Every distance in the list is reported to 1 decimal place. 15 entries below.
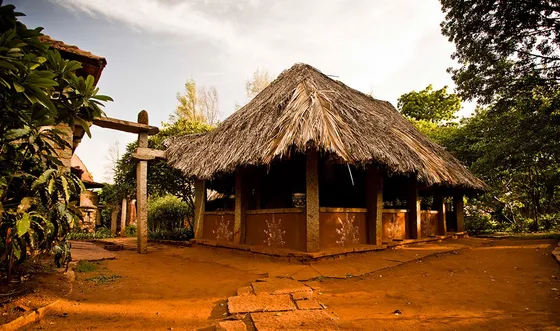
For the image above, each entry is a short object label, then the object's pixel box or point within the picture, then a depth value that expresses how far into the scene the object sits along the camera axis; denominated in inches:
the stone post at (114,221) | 609.1
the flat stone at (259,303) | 120.8
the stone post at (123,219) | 576.4
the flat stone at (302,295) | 135.3
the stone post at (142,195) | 294.8
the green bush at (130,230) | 615.3
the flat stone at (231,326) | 100.1
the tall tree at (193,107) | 840.9
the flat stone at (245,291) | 144.2
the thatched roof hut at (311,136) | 212.5
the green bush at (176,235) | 457.7
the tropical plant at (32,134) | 94.7
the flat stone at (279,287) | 144.6
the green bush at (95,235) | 552.8
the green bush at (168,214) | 546.6
